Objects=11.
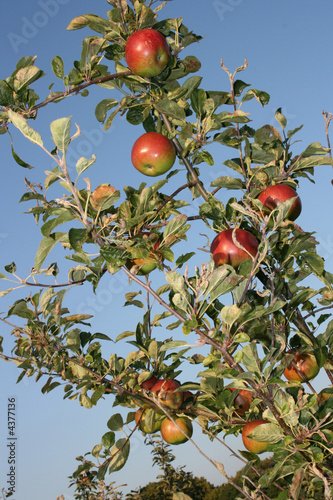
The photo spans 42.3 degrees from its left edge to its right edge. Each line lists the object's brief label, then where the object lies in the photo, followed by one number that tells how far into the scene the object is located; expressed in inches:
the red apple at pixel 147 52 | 86.0
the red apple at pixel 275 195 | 88.7
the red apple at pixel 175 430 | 100.6
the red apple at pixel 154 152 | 93.4
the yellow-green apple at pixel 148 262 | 78.9
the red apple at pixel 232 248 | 81.8
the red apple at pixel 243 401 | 99.4
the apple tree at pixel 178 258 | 69.3
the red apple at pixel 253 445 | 91.8
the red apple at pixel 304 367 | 96.7
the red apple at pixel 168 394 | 91.7
